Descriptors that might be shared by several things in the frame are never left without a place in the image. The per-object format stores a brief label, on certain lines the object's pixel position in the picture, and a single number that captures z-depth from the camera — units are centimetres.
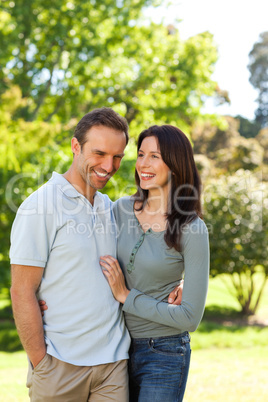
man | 227
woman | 248
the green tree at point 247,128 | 4600
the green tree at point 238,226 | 1223
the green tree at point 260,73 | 5047
